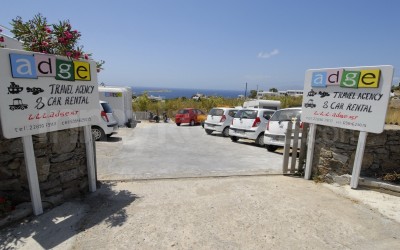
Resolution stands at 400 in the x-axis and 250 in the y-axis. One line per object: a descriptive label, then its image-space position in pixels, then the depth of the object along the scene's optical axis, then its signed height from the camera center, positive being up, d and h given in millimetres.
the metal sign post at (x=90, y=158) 4688 -1451
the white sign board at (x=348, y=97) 4457 -253
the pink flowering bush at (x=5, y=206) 3619 -1841
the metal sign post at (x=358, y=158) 4711 -1372
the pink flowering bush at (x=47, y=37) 3842 +632
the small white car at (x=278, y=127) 8914 -1566
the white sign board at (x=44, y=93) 3391 -222
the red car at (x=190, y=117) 20219 -2831
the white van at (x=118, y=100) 16953 -1381
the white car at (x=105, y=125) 10633 -1925
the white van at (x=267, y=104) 17031 -1450
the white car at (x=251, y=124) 10508 -1765
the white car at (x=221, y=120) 13281 -1995
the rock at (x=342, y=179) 4996 -1883
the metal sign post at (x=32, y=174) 3670 -1396
